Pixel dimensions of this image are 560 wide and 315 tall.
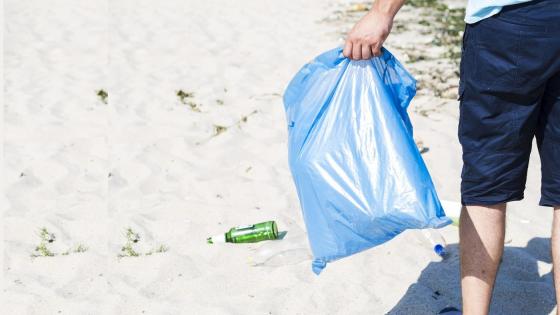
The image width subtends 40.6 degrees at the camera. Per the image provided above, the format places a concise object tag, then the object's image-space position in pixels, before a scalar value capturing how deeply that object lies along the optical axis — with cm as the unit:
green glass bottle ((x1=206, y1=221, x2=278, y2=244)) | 308
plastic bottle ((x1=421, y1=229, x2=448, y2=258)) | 302
